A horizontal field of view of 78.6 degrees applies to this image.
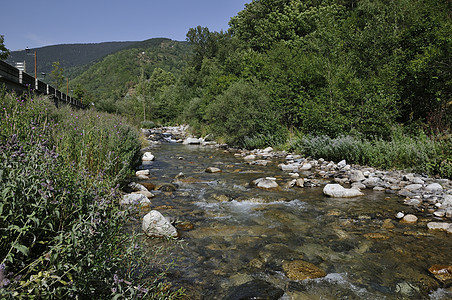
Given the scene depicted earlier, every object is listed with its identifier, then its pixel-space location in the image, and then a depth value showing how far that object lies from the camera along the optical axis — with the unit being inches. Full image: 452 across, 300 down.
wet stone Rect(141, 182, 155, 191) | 374.9
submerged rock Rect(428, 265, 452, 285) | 166.9
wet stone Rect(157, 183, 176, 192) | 373.4
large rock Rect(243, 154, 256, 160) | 677.9
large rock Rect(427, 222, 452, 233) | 235.4
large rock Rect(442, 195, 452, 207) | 283.1
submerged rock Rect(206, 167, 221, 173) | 514.7
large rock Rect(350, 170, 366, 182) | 410.3
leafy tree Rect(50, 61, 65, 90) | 2898.4
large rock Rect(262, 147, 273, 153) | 764.3
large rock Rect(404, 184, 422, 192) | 343.9
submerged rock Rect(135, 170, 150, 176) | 454.7
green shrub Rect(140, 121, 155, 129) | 1919.4
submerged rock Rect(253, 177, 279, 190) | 387.5
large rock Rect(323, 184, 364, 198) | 343.6
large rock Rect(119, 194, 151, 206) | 277.4
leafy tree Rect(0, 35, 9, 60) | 1451.2
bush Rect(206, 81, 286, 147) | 843.4
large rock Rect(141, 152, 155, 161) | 642.1
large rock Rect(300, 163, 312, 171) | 524.5
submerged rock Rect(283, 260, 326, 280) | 173.2
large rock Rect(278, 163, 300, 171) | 529.4
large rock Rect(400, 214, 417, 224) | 258.2
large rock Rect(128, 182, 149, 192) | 348.8
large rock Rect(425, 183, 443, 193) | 326.3
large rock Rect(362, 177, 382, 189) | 382.3
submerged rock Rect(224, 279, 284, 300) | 148.4
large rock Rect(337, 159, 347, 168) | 502.7
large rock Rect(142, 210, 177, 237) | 205.9
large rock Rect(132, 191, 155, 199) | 332.3
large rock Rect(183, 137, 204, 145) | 1096.2
